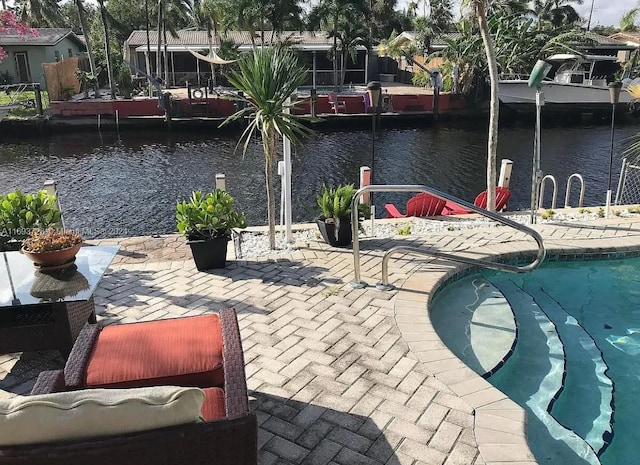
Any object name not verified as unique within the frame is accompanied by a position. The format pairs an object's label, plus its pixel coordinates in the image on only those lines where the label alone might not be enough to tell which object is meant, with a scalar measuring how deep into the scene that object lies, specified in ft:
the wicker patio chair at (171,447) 6.34
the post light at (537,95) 24.59
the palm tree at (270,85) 19.44
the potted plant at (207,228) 18.90
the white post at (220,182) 25.69
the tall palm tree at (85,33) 82.94
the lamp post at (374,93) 27.32
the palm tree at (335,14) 90.12
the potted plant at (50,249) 13.91
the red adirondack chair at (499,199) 30.71
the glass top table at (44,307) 12.42
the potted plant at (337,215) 21.06
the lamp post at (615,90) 31.19
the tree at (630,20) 151.02
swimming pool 12.16
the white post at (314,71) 98.25
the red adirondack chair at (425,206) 28.32
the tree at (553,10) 138.72
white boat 84.79
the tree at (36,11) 100.07
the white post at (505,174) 33.47
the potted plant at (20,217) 17.33
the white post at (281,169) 22.09
